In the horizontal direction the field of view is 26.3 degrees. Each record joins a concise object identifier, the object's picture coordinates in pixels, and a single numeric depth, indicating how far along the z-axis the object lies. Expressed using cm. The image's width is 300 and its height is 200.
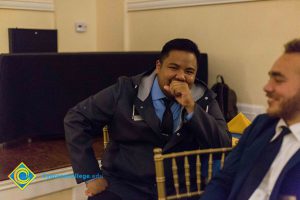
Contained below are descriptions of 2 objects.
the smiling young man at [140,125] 262
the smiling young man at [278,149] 215
